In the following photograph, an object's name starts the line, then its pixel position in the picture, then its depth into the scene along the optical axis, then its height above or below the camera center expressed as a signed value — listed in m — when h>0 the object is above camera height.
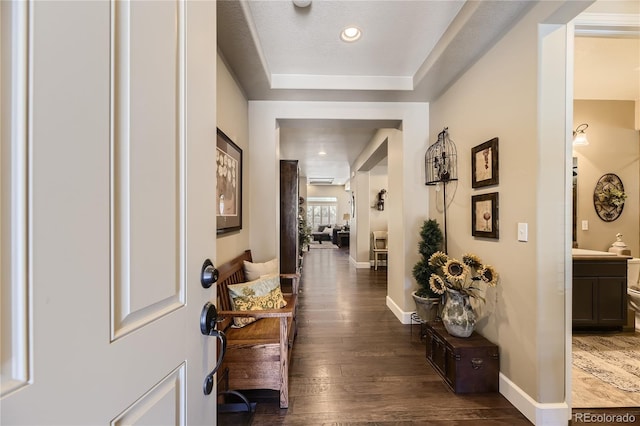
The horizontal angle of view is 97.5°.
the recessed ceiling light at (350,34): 2.18 +1.42
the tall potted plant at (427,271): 2.85 -0.60
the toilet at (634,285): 2.88 -0.77
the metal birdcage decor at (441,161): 2.74 +0.54
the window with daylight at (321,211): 13.30 +0.05
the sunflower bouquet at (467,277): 2.00 -0.48
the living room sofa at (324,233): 12.85 -0.97
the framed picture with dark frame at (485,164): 2.08 +0.38
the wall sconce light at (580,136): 3.41 +0.94
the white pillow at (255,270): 2.65 -0.56
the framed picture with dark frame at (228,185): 2.17 +0.23
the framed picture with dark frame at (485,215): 2.10 -0.02
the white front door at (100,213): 0.39 +0.00
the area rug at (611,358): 2.13 -1.26
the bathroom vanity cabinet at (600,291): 2.84 -0.80
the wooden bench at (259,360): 1.86 -1.00
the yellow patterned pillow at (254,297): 2.13 -0.67
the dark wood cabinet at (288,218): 4.26 -0.09
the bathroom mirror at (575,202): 3.55 +0.14
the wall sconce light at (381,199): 7.24 +0.34
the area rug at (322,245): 11.05 -1.39
